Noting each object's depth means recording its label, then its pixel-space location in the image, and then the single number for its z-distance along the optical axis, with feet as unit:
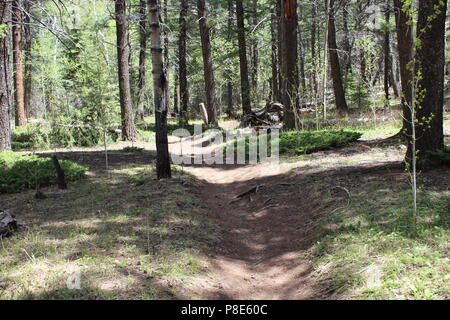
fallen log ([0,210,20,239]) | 18.44
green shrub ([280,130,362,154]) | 37.27
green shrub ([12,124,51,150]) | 50.78
